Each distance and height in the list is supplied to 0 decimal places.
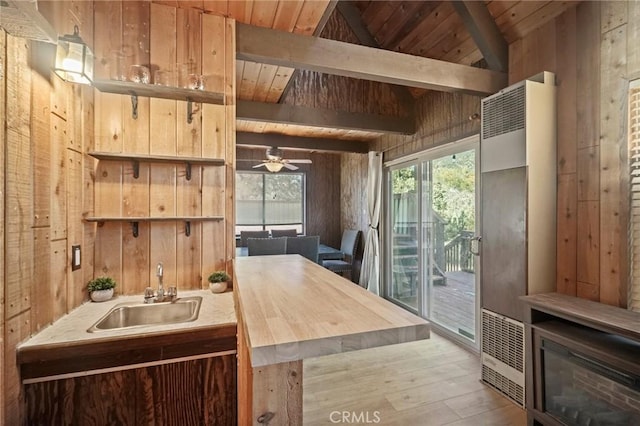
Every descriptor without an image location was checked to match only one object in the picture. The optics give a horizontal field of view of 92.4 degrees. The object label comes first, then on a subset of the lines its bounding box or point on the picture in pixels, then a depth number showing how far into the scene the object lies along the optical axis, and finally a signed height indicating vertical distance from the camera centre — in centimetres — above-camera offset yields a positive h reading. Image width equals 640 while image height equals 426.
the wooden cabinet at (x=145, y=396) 122 -79
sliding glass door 321 -30
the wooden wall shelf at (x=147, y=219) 167 -4
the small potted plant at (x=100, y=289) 166 -42
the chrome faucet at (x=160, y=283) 173 -41
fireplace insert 155 -93
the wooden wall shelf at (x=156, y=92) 165 +68
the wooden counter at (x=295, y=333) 78 -33
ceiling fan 466 +83
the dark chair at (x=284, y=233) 600 -40
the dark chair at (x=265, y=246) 427 -47
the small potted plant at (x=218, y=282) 184 -42
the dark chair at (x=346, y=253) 506 -74
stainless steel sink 161 -54
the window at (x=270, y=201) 645 +25
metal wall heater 216 +2
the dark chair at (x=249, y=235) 582 -43
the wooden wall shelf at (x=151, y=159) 166 +31
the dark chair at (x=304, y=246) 455 -50
